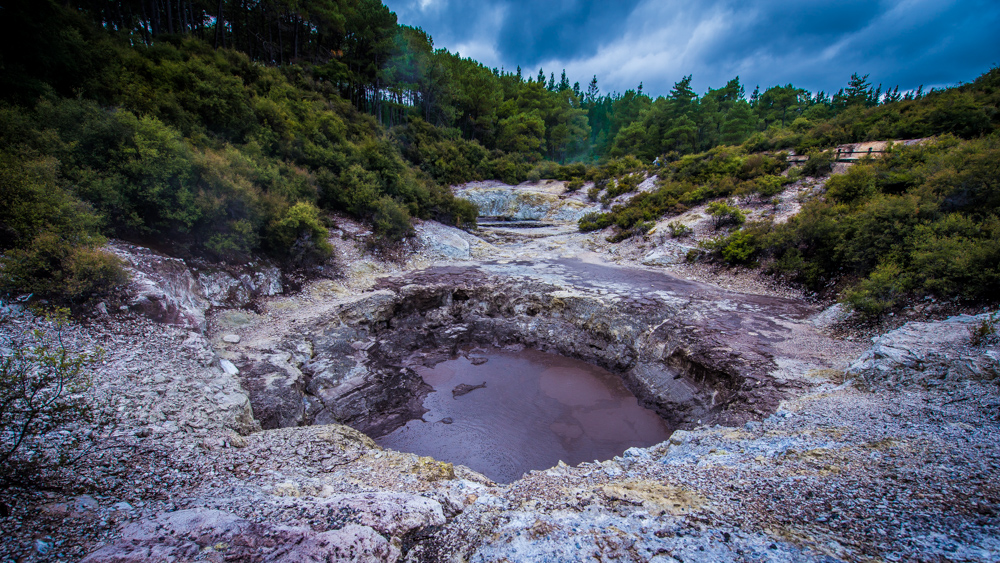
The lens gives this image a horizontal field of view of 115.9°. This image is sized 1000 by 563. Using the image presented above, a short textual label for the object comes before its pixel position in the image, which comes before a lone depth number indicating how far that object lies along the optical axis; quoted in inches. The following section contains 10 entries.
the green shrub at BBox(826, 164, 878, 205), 542.8
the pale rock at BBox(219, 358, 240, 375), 268.6
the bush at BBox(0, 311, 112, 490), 116.8
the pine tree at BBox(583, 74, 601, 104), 3297.5
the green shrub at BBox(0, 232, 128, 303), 213.3
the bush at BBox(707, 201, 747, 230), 703.1
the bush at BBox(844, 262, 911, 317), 328.2
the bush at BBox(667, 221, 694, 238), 740.6
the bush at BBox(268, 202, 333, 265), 468.8
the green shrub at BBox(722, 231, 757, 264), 593.0
